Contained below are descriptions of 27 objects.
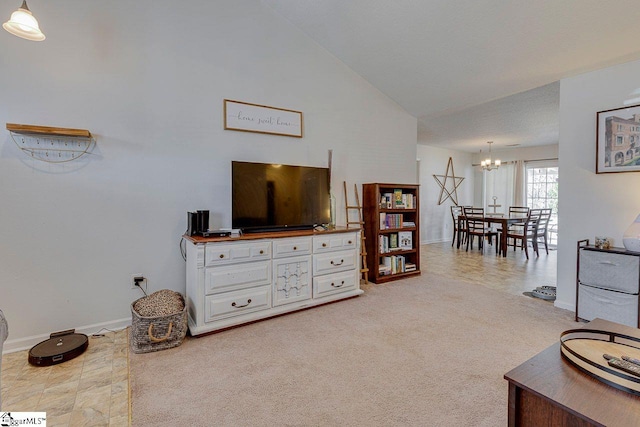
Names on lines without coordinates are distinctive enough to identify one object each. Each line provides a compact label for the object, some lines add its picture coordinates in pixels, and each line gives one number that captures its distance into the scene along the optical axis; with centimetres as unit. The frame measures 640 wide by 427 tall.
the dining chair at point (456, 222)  669
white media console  243
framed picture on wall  254
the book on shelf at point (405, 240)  418
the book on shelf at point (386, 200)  398
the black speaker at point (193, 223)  263
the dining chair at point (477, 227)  605
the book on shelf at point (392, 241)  411
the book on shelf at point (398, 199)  408
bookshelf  389
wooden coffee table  94
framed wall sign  305
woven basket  216
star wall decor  759
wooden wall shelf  215
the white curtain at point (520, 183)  738
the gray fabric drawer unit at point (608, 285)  238
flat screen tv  283
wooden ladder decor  386
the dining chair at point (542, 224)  582
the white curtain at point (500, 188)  762
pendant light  171
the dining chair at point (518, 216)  593
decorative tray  108
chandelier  637
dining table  565
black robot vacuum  202
